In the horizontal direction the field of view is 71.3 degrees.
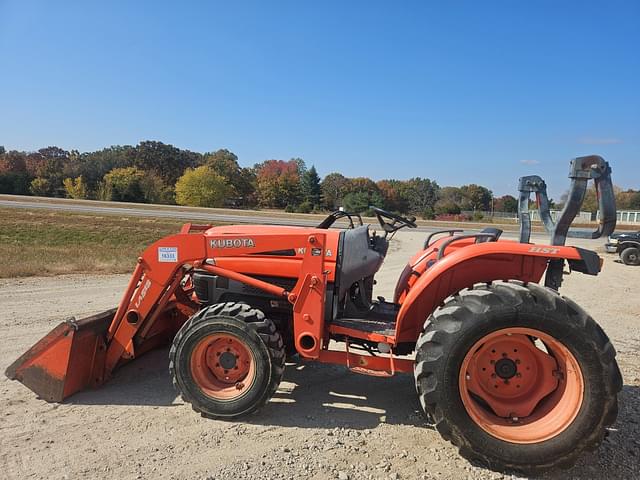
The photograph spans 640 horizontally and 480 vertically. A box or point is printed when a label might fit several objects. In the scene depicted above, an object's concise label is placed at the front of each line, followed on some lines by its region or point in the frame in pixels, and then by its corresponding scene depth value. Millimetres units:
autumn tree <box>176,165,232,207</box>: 54375
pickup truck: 14070
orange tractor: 2859
